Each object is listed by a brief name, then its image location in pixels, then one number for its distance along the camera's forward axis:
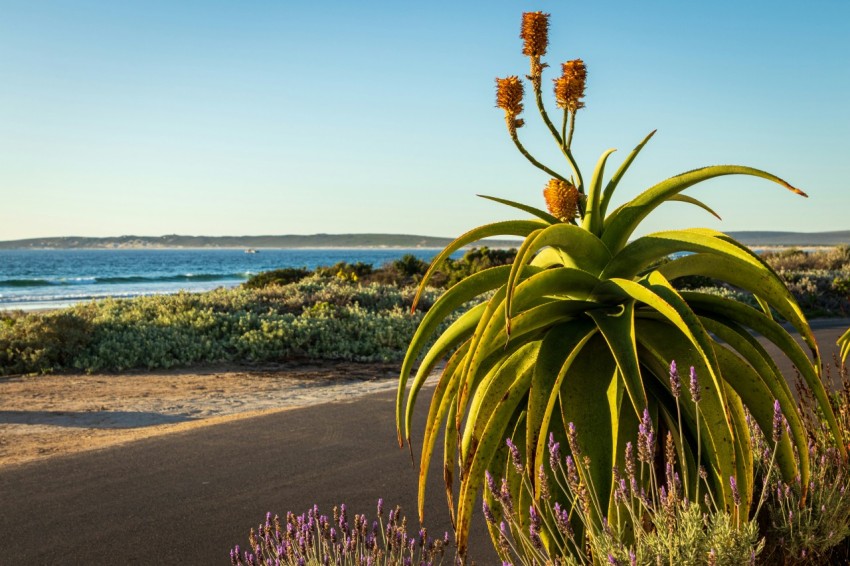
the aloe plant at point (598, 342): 2.40
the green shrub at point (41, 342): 11.49
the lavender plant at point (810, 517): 2.60
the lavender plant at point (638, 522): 2.09
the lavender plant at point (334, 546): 2.73
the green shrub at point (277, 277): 22.89
